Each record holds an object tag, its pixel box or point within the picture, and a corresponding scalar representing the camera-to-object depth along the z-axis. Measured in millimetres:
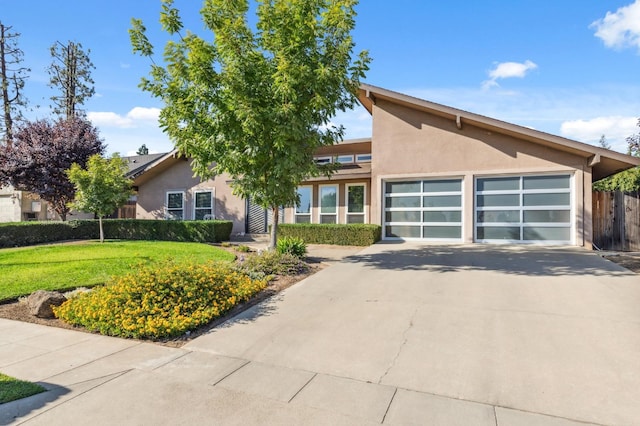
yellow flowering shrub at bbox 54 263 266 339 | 5035
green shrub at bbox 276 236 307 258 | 9609
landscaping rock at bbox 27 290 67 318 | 5859
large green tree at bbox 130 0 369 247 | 8188
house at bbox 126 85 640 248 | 11977
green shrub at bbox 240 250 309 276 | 8148
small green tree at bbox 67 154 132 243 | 14719
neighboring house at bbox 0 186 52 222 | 24438
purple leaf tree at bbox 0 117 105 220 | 17812
